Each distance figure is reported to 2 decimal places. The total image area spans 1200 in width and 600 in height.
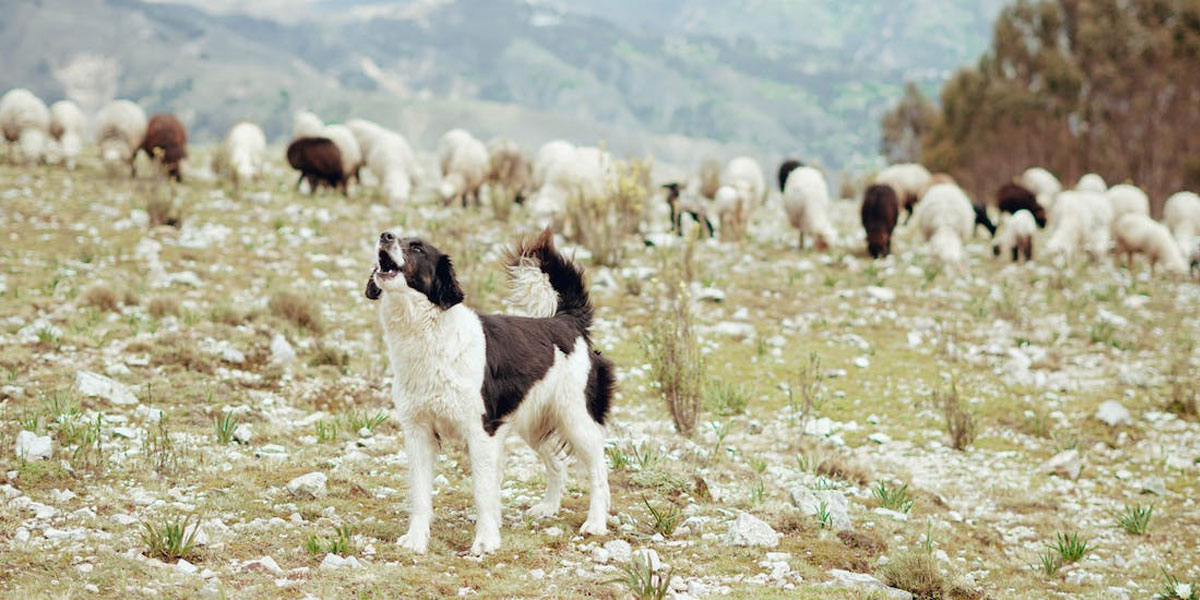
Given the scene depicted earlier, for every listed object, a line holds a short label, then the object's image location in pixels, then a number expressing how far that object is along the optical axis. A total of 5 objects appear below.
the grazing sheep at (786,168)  20.64
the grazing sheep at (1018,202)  19.94
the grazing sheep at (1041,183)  23.49
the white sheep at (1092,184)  22.75
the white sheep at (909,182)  22.02
